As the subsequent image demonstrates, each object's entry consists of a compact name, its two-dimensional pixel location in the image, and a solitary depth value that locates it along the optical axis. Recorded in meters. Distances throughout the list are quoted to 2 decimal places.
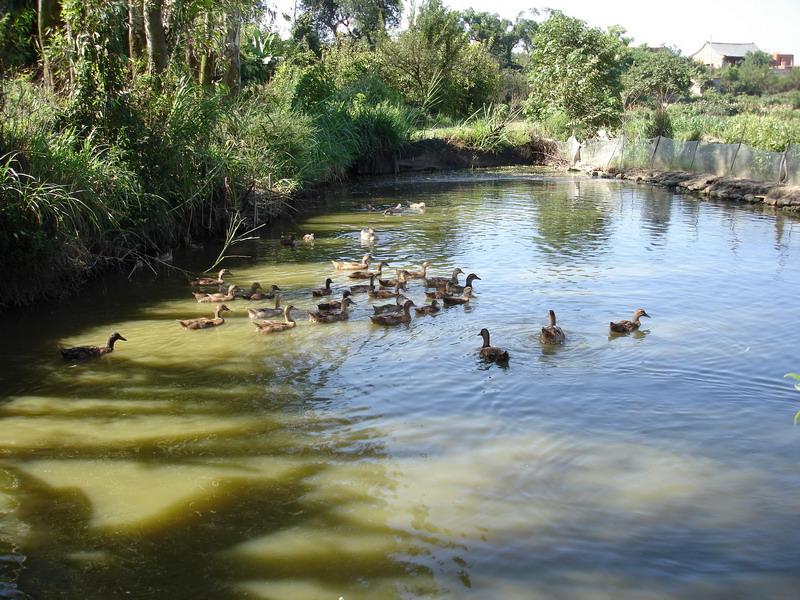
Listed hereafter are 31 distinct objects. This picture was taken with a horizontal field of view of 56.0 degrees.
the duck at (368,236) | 16.45
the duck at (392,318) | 10.34
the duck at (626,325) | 9.75
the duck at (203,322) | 10.05
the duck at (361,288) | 11.95
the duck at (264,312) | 10.57
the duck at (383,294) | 11.59
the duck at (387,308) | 10.69
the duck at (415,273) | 12.66
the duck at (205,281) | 12.35
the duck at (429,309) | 10.90
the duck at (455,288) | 11.76
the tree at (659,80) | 53.00
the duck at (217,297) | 11.43
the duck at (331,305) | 10.70
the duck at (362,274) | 12.73
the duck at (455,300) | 11.22
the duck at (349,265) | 13.61
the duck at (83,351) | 8.85
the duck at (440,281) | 12.04
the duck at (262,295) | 11.55
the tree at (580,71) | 32.31
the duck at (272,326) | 9.91
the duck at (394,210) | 20.70
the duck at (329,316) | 10.38
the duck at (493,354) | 8.78
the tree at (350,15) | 59.53
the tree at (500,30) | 71.12
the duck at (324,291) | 11.72
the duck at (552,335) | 9.38
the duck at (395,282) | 12.10
